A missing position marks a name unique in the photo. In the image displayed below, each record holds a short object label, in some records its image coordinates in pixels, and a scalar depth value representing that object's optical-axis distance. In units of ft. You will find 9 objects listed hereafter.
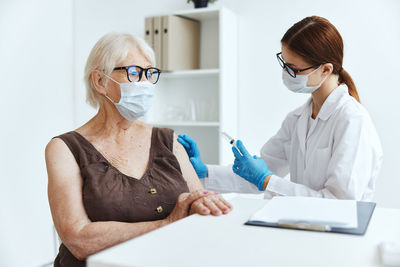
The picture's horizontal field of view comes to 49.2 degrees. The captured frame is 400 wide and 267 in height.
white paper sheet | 3.05
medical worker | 5.08
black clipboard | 2.93
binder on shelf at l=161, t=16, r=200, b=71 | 9.61
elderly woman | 4.06
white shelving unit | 9.43
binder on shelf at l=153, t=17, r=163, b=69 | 9.72
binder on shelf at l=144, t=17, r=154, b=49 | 9.85
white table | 2.42
